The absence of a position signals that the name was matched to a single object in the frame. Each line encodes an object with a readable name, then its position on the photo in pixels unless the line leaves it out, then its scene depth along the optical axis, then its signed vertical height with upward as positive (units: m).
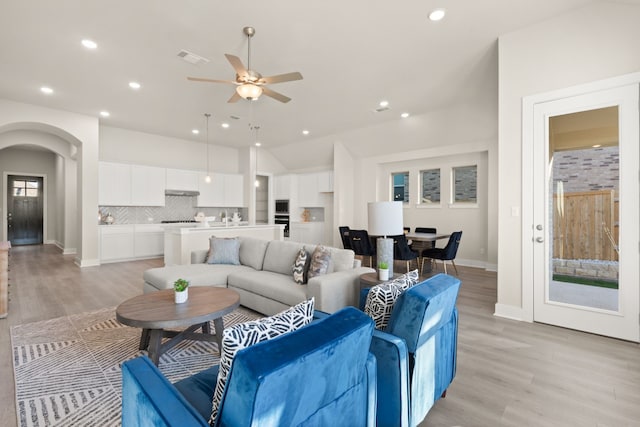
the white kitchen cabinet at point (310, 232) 8.68 -0.50
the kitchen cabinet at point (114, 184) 6.66 +0.68
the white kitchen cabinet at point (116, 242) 6.63 -0.62
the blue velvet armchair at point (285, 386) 0.84 -0.56
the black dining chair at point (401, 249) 5.18 -0.59
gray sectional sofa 2.88 -0.70
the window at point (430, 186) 7.05 +0.67
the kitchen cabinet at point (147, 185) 7.15 +0.70
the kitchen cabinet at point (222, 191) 8.39 +0.68
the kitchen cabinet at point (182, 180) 7.70 +0.91
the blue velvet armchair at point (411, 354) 1.44 -0.69
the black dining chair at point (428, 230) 6.42 -0.33
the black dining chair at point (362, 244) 5.88 -0.57
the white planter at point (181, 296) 2.46 -0.66
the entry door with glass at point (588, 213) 2.82 +0.02
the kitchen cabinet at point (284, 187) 9.23 +0.86
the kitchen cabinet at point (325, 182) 8.40 +0.91
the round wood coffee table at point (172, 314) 2.15 -0.72
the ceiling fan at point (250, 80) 3.10 +1.39
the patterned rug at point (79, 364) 1.80 -1.14
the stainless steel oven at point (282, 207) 9.38 +0.24
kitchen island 5.14 -0.43
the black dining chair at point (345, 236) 6.36 -0.45
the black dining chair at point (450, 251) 5.19 -0.62
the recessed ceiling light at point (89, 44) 3.51 +1.99
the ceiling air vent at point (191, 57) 3.75 +1.98
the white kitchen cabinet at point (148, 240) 7.10 -0.61
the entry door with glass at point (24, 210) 9.28 +0.15
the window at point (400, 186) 7.60 +0.72
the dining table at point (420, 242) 5.36 -0.55
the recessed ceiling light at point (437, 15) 2.99 +1.99
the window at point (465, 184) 6.48 +0.66
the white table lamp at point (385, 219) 2.64 -0.04
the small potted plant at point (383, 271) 2.62 -0.48
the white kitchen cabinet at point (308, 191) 8.79 +0.69
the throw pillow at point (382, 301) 1.73 -0.50
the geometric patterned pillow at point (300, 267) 3.21 -0.57
